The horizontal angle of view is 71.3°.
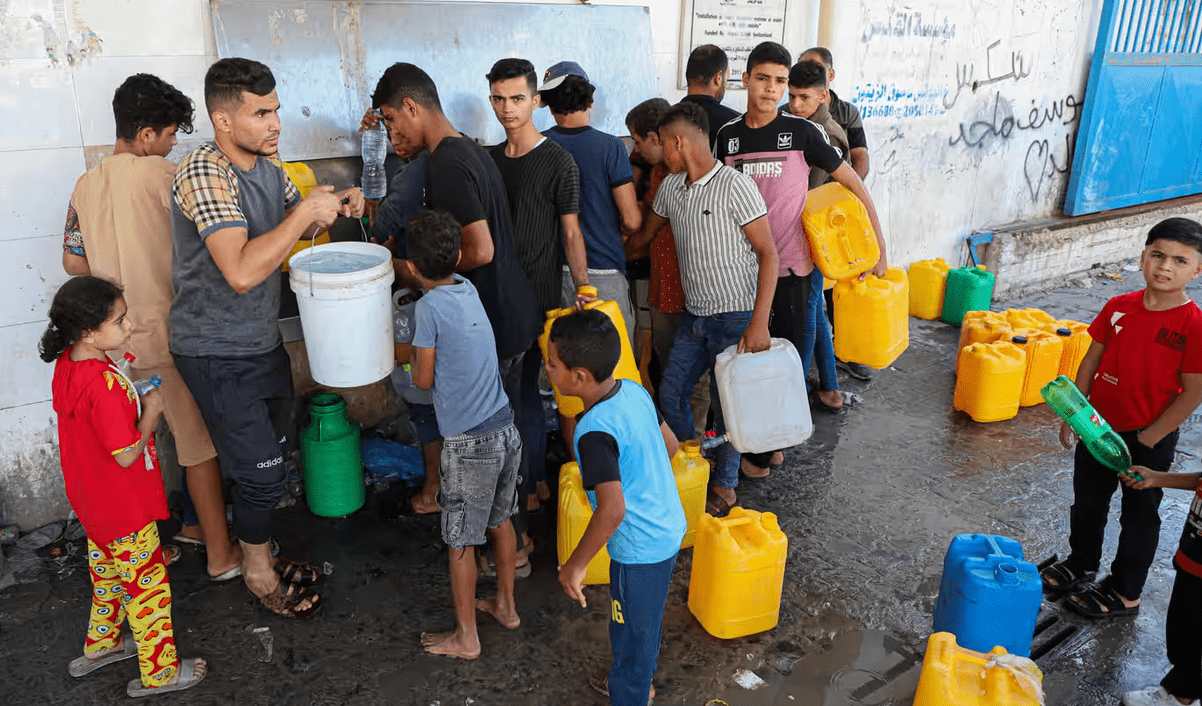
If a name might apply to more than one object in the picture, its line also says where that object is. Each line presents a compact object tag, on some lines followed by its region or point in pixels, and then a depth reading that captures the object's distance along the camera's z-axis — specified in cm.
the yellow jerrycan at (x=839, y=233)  431
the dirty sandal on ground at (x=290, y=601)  329
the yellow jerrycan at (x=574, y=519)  338
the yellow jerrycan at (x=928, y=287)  696
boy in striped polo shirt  362
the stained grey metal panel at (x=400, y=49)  385
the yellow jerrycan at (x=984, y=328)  537
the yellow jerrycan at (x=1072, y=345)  545
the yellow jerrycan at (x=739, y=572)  309
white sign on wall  533
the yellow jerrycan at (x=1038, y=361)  526
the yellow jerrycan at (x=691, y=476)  364
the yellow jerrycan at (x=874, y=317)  480
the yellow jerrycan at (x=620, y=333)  360
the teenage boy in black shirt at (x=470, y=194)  319
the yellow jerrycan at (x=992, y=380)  504
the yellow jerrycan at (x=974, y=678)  238
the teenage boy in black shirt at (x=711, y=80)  450
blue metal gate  816
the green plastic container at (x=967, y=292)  676
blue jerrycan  286
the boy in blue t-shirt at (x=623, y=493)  236
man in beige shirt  314
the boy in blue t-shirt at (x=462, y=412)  283
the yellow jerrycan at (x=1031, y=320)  553
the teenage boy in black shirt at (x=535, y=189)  356
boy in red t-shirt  297
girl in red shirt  260
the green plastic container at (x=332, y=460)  387
